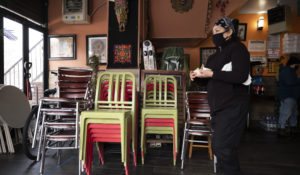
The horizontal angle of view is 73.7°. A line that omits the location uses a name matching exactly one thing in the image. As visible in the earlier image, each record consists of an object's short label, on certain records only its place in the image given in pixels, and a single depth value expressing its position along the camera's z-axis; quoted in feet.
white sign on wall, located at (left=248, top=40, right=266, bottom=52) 18.34
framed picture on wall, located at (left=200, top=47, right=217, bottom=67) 18.31
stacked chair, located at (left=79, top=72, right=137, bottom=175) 6.12
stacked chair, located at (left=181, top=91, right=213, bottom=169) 9.12
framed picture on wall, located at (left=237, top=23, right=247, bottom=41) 18.42
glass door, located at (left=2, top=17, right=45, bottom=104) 13.03
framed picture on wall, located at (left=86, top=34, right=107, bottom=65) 16.96
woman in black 4.98
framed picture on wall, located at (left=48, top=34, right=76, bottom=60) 17.28
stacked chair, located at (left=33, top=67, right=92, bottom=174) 7.13
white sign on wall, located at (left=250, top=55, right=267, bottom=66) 18.30
